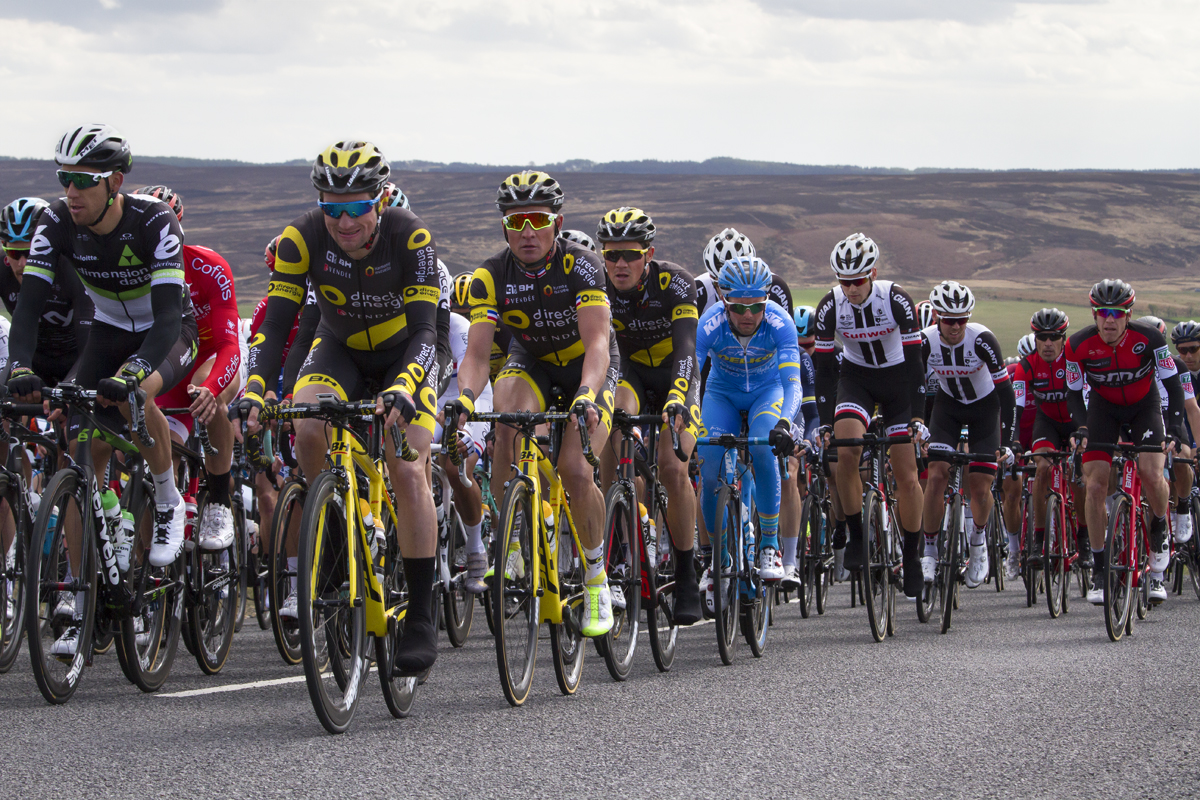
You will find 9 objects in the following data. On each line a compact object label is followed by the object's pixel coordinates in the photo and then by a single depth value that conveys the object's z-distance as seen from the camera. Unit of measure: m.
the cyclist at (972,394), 22.67
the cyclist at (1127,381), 21.31
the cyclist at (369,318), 11.78
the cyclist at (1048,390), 25.69
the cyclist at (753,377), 16.95
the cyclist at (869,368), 19.75
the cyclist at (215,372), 14.55
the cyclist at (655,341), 15.91
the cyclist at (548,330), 13.60
